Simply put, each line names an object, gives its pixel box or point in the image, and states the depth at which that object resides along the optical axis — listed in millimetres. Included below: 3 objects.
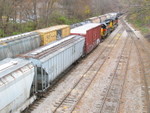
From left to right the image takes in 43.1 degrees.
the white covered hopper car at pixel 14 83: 8523
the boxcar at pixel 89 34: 22047
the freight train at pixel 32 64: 8992
